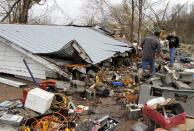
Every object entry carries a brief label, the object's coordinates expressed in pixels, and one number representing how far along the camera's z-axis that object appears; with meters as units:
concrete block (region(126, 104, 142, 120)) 3.88
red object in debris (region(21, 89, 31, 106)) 3.84
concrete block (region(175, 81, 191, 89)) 4.38
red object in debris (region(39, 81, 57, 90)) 4.45
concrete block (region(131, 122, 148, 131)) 3.33
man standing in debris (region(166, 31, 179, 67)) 9.61
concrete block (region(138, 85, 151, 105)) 4.30
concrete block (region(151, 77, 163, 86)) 4.99
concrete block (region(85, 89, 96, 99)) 5.02
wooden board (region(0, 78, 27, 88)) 5.43
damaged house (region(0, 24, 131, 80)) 5.34
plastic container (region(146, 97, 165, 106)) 3.68
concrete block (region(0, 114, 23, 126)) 3.14
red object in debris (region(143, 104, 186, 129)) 3.00
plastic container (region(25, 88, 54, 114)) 3.54
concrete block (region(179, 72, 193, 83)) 4.86
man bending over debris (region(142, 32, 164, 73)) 6.80
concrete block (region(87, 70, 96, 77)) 6.22
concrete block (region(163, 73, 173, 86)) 4.89
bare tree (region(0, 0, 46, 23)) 16.09
